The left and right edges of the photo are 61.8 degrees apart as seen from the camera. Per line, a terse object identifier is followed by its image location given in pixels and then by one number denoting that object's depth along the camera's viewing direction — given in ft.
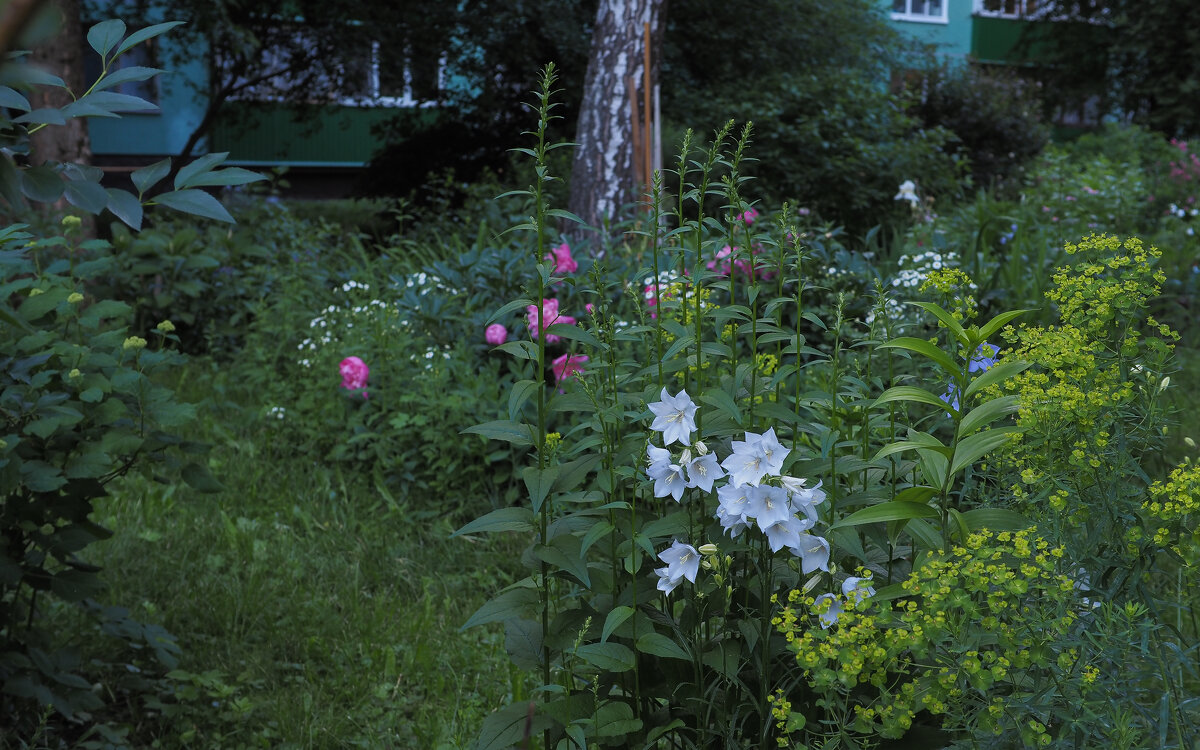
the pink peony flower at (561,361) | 9.42
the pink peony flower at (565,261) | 13.66
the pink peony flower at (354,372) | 13.55
